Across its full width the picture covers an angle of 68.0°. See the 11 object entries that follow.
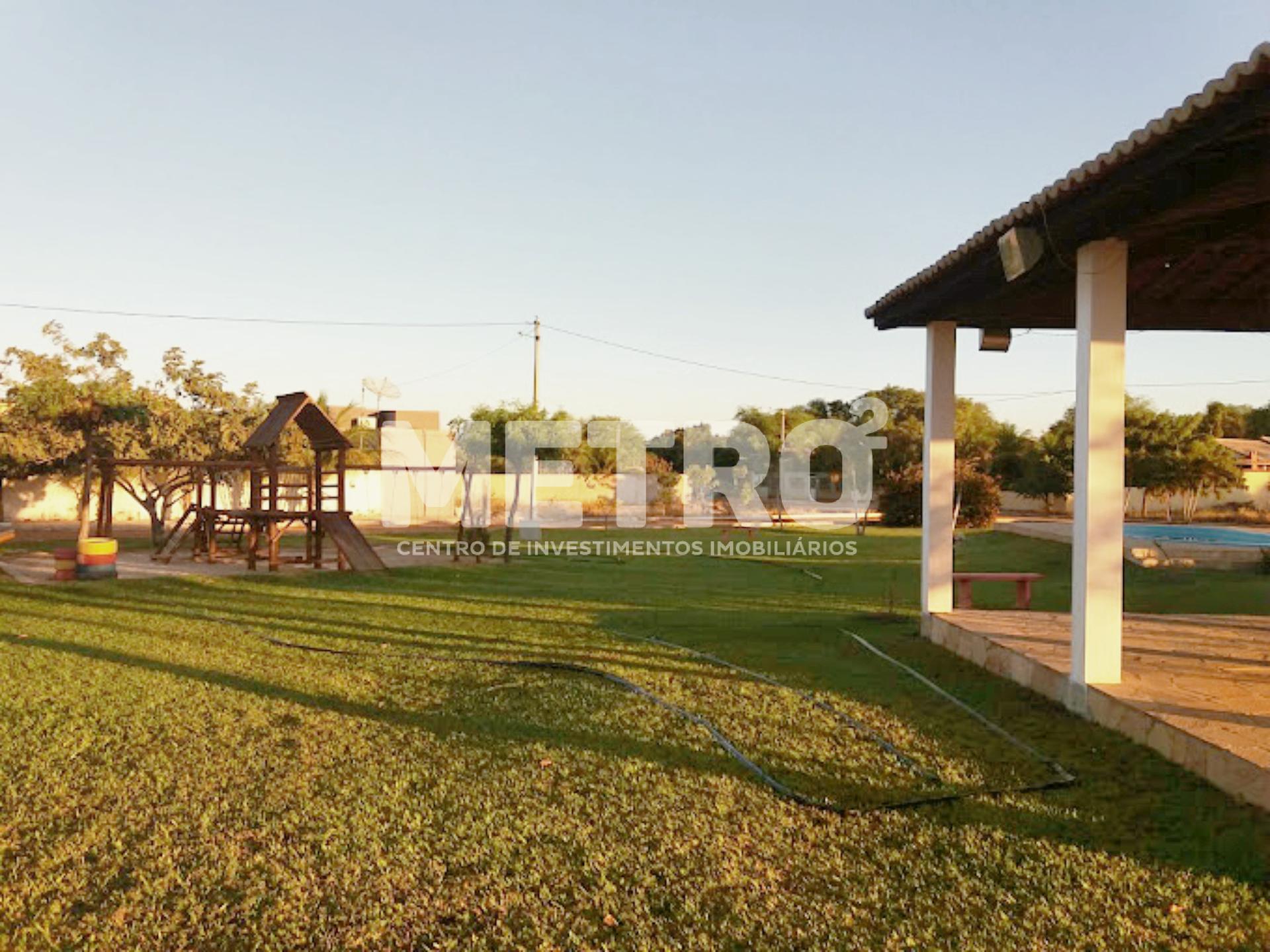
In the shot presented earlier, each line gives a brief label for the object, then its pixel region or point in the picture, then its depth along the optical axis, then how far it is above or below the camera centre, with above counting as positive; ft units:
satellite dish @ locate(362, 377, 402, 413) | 130.11 +14.00
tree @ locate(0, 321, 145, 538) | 65.21 +5.84
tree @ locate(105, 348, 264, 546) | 64.34 +4.30
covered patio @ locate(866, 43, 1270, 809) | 14.34 +4.82
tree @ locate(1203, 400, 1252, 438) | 138.92 +14.53
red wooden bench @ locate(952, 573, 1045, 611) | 32.27 -3.00
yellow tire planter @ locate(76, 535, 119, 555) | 44.06 -3.07
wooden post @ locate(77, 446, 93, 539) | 53.01 -1.13
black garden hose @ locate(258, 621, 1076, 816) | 14.01 -4.57
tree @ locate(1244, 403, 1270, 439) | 178.81 +15.39
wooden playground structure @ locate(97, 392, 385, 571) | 52.08 -1.42
